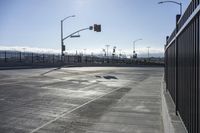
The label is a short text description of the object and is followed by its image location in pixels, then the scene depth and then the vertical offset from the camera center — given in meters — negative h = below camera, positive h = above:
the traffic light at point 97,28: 31.57 +5.34
